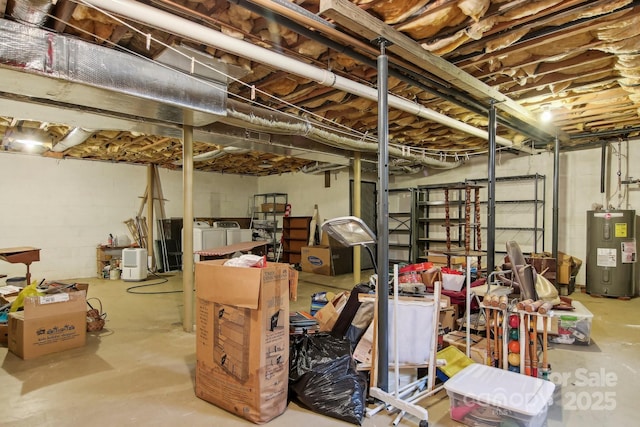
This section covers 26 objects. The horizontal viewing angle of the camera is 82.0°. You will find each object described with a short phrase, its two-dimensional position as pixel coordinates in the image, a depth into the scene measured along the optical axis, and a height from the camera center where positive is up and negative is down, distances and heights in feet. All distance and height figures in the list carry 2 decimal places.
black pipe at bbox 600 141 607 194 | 18.01 +2.44
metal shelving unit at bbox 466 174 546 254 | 19.93 +0.05
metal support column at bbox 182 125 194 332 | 12.27 -0.60
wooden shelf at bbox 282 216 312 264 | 27.45 -1.93
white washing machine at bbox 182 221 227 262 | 23.41 -1.71
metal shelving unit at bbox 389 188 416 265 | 25.09 -0.85
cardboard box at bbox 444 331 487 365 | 8.79 -3.34
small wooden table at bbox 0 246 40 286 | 12.28 -1.57
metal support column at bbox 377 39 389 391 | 7.42 -0.30
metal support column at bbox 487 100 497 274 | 11.87 +0.71
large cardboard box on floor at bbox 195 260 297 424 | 6.72 -2.43
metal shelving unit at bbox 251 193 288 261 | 28.96 -0.70
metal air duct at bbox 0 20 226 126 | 6.71 +2.78
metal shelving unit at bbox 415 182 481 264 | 22.16 -0.43
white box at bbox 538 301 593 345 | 10.83 -3.39
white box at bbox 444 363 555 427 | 6.15 -3.23
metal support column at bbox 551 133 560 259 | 17.26 +0.48
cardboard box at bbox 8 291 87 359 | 10.01 -3.29
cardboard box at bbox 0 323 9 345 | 11.16 -3.83
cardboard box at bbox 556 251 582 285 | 17.57 -2.71
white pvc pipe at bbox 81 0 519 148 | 6.26 +3.38
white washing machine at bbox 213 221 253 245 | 25.22 -1.53
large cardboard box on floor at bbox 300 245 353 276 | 23.44 -3.17
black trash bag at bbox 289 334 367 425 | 6.99 -3.36
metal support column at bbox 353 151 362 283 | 18.15 +0.72
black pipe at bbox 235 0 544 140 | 6.97 +3.68
